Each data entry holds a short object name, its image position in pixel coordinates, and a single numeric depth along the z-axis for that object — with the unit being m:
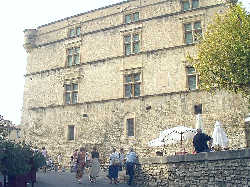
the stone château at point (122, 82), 19.92
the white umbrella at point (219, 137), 14.59
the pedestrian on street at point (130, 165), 13.73
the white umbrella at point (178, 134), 15.32
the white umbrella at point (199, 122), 16.41
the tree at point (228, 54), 14.67
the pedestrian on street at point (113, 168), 13.81
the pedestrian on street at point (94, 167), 13.63
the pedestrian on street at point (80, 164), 13.32
